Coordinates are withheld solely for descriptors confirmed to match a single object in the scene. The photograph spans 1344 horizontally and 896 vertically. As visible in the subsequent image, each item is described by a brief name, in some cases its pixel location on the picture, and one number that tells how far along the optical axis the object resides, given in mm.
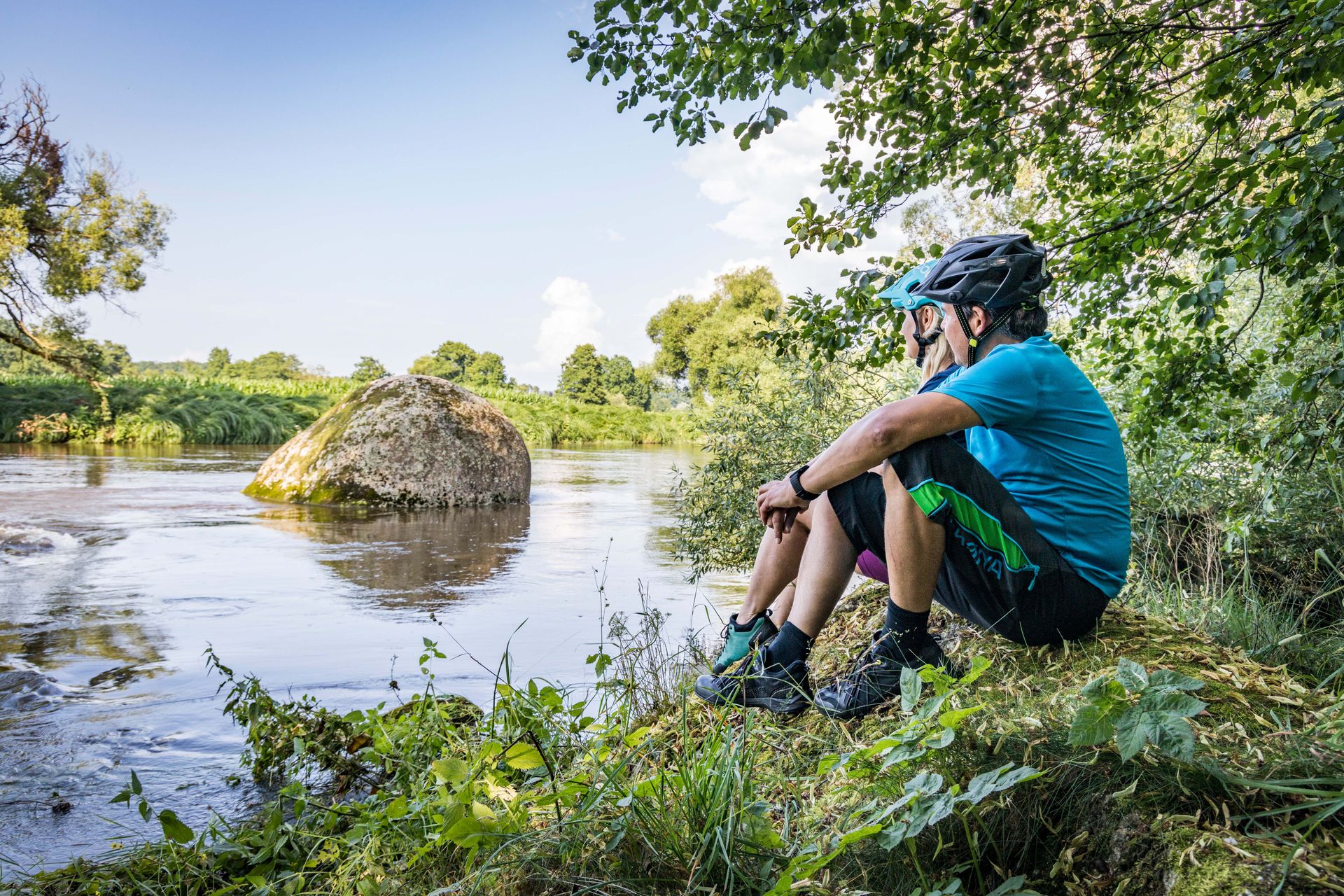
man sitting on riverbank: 2541
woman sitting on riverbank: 3092
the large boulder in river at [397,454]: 11898
